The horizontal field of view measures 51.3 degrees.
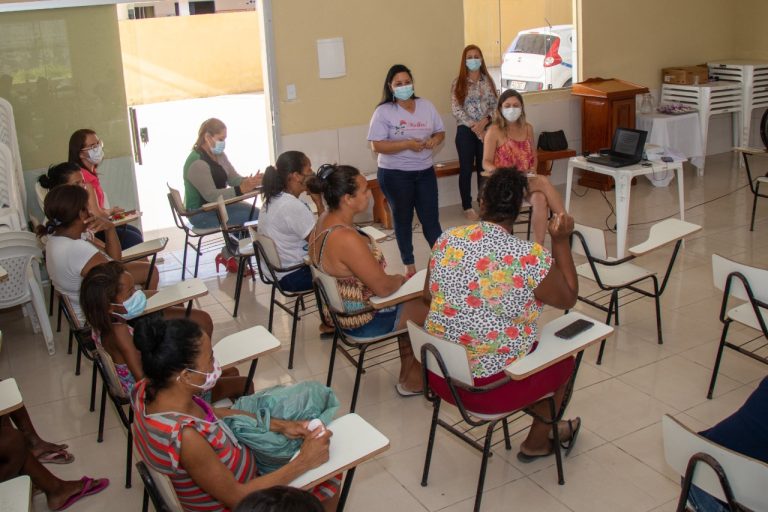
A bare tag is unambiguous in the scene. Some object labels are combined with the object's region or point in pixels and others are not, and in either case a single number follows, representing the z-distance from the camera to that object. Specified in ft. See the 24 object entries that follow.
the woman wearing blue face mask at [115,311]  10.90
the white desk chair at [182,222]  19.52
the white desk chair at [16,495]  8.00
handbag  26.40
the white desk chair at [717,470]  7.17
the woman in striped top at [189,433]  7.75
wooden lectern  26.81
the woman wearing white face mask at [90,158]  18.52
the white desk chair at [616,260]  14.37
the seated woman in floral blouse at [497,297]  9.89
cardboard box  28.91
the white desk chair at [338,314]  12.55
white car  27.71
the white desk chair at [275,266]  15.20
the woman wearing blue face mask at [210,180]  19.66
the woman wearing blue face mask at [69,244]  13.83
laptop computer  19.62
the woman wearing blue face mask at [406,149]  18.28
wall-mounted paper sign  23.53
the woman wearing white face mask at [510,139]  19.21
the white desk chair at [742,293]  11.73
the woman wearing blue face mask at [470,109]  23.49
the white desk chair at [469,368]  9.89
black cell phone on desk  10.46
